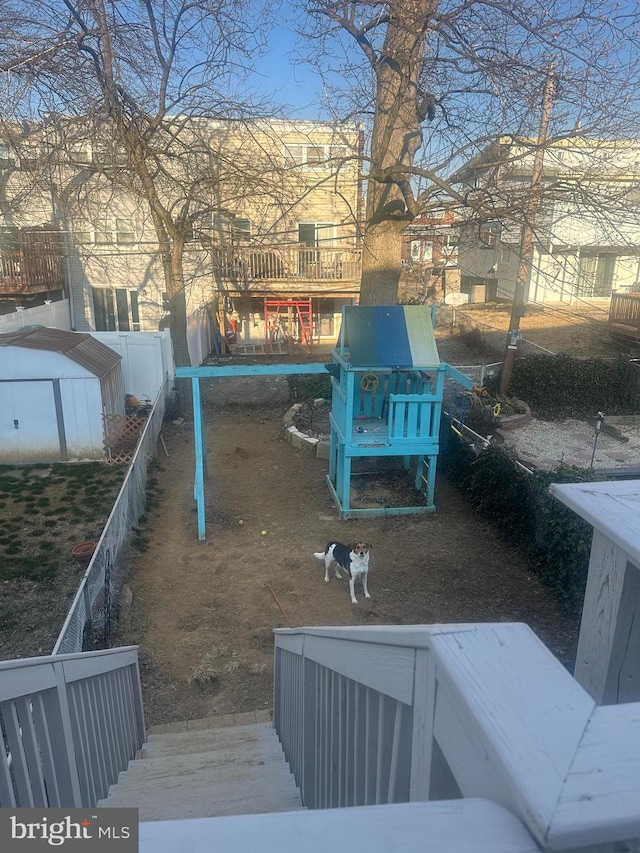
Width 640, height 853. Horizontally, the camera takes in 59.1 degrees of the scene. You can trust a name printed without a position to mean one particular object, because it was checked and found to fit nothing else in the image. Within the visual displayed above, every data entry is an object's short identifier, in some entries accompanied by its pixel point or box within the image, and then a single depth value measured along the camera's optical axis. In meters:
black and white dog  6.60
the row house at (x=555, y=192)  8.66
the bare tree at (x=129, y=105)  6.88
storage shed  10.60
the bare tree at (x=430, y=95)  7.93
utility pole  8.75
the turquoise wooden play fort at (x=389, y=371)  8.42
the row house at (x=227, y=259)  16.38
